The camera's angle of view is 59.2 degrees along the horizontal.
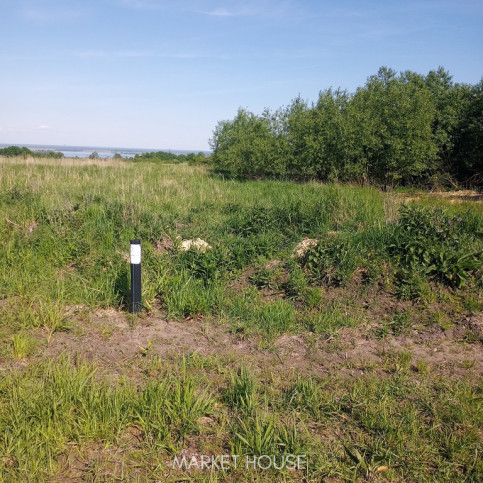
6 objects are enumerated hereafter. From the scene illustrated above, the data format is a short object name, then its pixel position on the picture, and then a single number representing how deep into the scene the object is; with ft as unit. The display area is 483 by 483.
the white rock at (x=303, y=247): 21.24
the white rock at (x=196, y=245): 22.18
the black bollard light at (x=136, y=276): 16.55
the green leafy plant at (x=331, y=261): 19.47
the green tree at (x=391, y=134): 52.85
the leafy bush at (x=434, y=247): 18.48
